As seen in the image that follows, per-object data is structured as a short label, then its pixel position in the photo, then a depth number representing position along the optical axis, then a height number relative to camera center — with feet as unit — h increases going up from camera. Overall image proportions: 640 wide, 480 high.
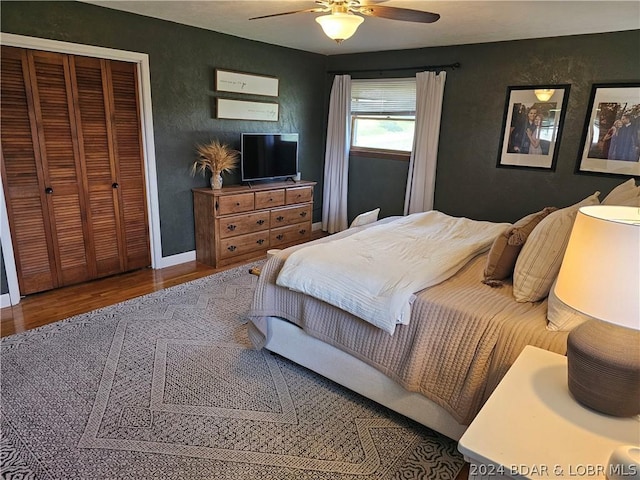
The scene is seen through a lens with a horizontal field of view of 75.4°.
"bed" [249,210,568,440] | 5.86 -3.20
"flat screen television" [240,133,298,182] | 15.02 -0.78
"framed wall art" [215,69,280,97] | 14.34 +1.81
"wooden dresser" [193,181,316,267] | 14.06 -3.00
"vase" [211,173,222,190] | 14.20 -1.61
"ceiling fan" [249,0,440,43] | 8.11 +2.43
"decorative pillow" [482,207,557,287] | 7.13 -1.88
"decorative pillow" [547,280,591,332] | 5.52 -2.28
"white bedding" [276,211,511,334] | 6.67 -2.26
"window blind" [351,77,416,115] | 16.35 +1.70
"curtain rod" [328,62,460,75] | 14.76 +2.65
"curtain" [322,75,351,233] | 17.83 -0.92
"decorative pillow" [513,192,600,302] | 6.29 -1.72
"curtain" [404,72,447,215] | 15.29 -0.12
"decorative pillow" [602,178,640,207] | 7.43 -0.91
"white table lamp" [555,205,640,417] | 3.28 -1.27
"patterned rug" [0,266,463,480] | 6.14 -4.73
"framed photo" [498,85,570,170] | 13.21 +0.59
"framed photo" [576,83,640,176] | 11.97 +0.44
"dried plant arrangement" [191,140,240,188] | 14.07 -0.94
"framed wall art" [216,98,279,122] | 14.57 +0.87
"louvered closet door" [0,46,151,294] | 10.47 -1.03
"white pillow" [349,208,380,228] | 11.44 -2.21
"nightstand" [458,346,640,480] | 3.47 -2.57
